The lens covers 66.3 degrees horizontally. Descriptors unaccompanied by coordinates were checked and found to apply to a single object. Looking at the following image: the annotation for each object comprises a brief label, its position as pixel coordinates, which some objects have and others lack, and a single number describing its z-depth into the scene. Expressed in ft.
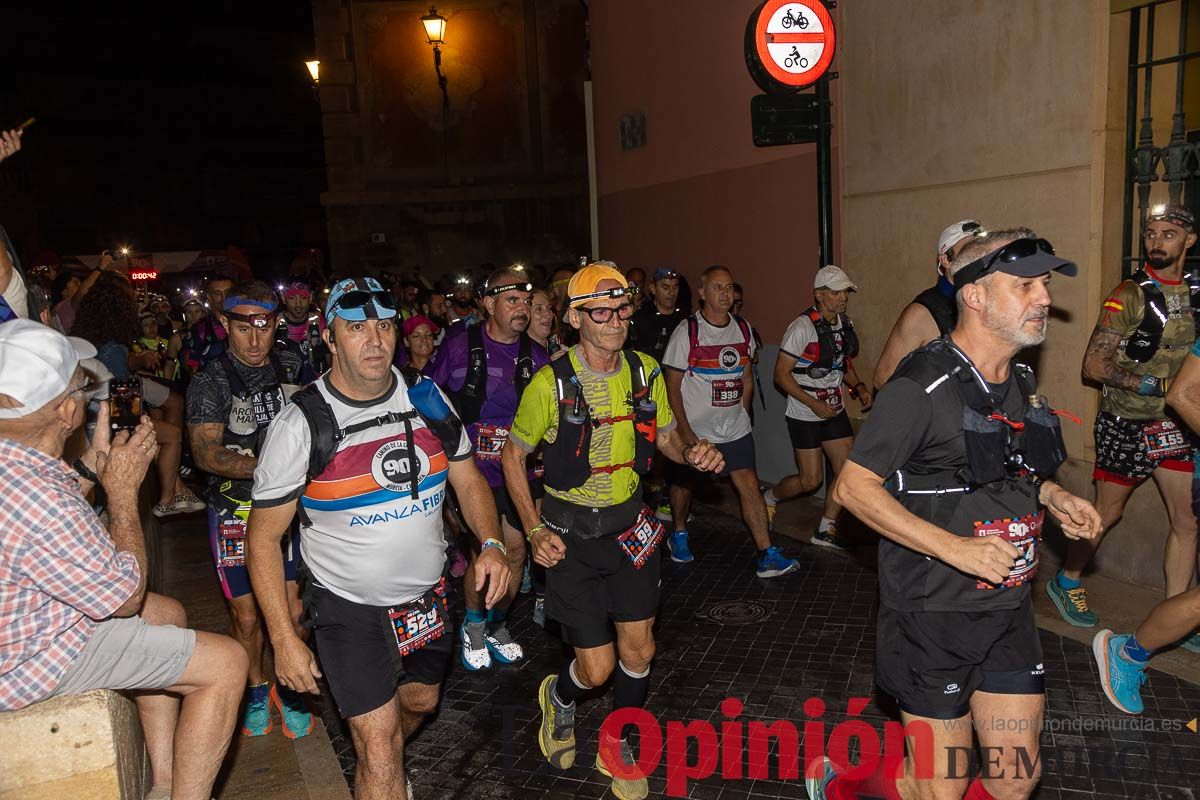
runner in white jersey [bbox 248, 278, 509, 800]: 11.59
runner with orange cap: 14.37
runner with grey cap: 24.58
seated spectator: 9.26
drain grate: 21.07
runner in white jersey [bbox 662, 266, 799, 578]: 23.56
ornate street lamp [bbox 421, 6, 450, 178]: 69.10
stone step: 10.18
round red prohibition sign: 27.12
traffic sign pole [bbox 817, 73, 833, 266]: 27.22
